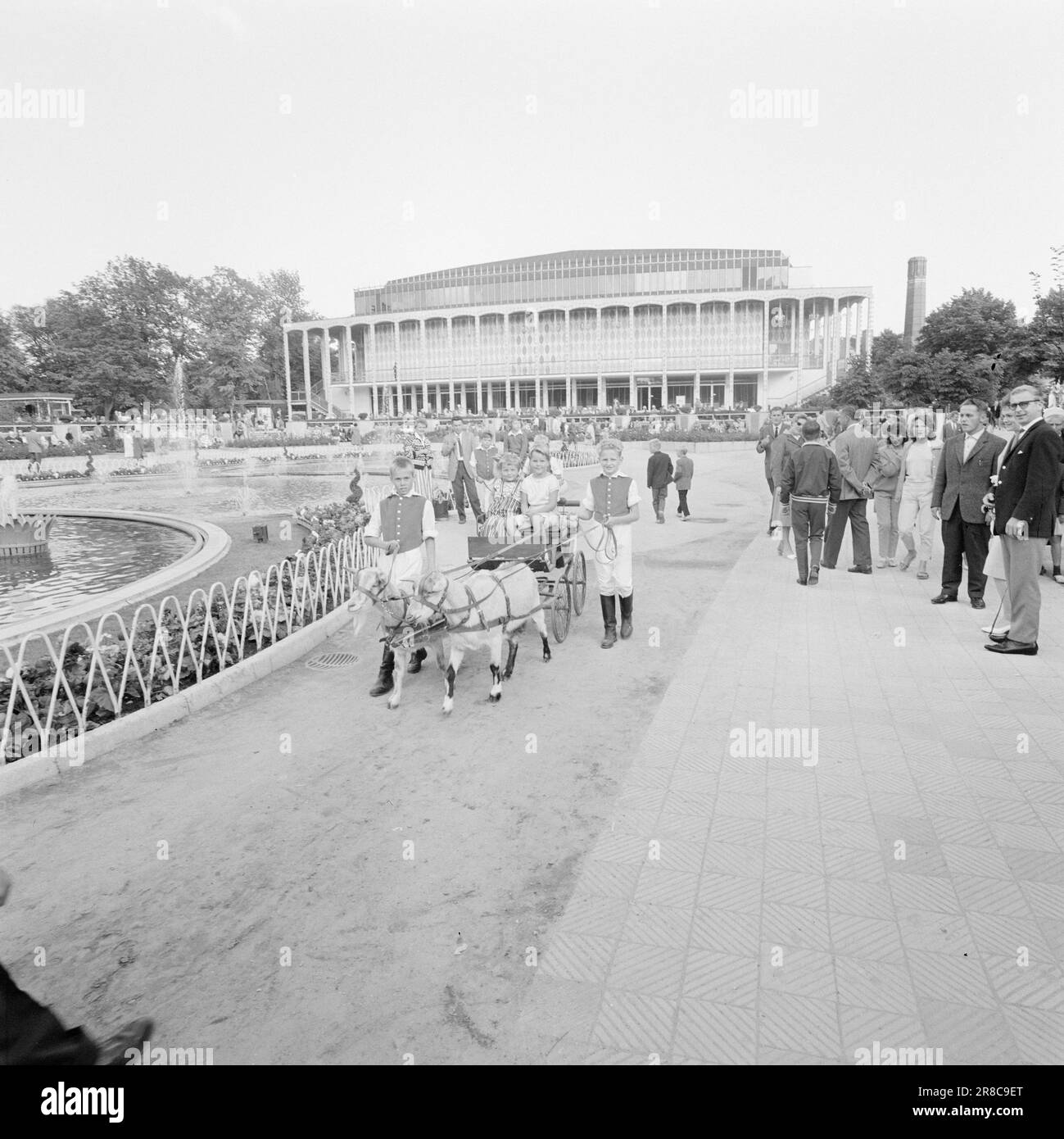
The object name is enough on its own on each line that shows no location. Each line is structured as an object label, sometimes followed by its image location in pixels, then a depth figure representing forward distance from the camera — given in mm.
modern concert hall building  81125
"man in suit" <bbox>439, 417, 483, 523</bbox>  16734
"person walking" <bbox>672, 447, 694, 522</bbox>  16844
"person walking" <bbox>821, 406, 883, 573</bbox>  11172
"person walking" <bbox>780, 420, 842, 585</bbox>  10461
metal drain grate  7793
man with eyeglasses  7215
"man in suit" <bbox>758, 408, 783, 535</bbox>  15008
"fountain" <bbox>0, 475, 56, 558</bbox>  13695
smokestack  72562
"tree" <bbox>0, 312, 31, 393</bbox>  54344
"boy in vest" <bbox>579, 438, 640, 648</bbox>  7824
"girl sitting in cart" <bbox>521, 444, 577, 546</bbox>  8344
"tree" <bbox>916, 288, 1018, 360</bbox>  32906
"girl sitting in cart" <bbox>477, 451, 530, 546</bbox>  8570
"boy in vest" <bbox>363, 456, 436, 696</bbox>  7098
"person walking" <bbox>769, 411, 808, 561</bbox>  12914
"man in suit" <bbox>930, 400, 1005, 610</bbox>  9016
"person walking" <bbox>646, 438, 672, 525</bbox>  16125
